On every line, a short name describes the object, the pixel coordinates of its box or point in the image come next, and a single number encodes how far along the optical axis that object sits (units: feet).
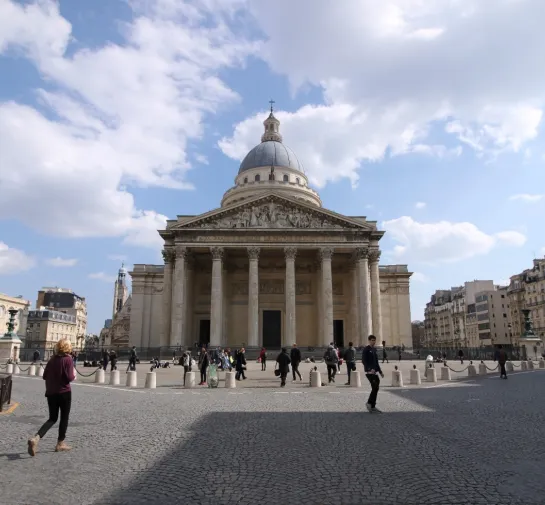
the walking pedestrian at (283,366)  63.21
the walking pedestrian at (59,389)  24.36
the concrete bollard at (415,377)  67.66
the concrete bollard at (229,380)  62.64
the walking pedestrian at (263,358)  95.28
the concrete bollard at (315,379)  61.77
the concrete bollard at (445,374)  73.31
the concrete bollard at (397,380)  63.46
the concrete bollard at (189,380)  63.36
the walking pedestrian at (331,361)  66.12
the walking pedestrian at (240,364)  75.05
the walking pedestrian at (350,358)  65.36
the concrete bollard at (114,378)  69.87
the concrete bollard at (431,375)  70.38
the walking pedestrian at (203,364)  67.32
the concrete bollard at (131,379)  65.87
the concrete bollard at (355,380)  62.54
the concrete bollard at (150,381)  63.52
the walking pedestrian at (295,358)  69.62
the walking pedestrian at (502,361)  72.83
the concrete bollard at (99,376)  73.31
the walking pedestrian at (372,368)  38.34
